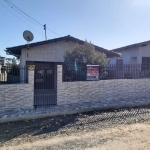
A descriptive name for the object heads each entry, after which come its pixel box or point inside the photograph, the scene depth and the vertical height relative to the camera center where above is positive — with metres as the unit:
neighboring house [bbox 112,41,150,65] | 15.49 +2.19
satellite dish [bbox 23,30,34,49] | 10.08 +2.48
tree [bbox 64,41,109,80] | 9.30 +1.03
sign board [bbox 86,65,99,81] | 8.41 +0.17
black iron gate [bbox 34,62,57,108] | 7.54 -0.52
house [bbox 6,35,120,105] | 11.77 +1.85
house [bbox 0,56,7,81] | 7.83 -0.03
